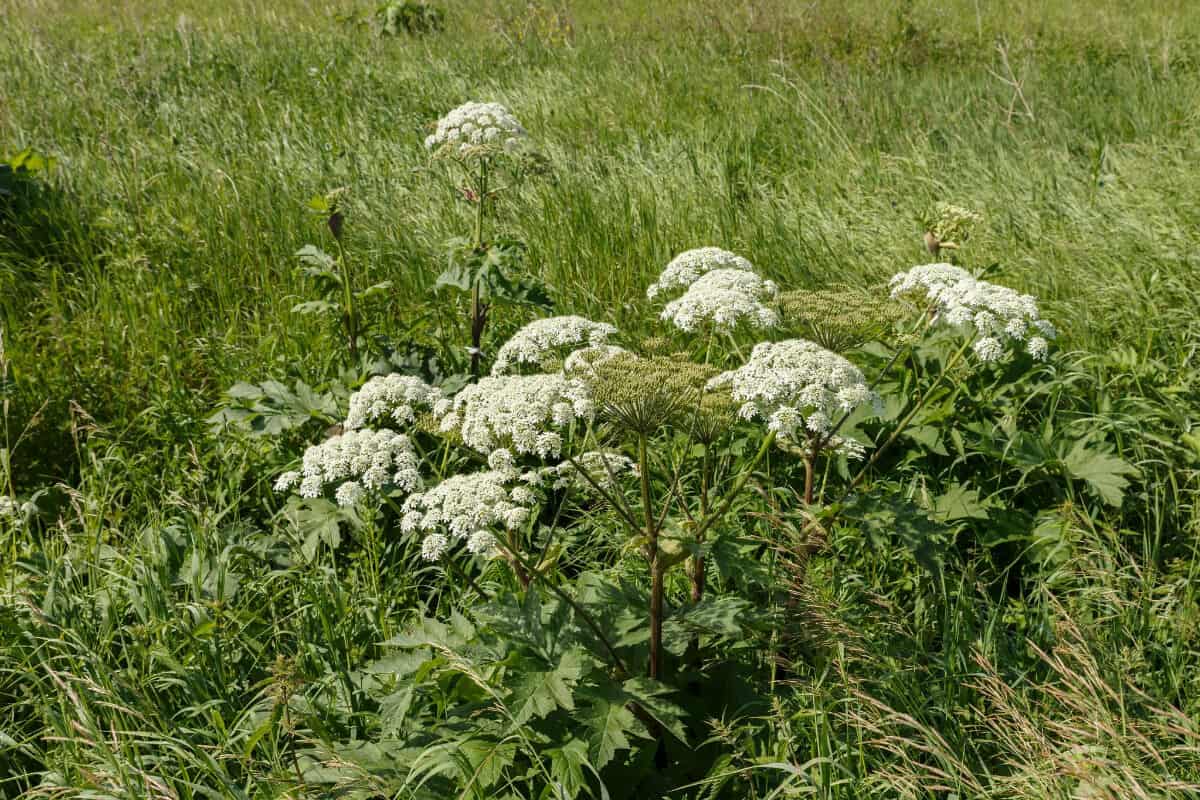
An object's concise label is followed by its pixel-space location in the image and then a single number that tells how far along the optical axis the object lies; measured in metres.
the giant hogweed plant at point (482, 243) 3.57
